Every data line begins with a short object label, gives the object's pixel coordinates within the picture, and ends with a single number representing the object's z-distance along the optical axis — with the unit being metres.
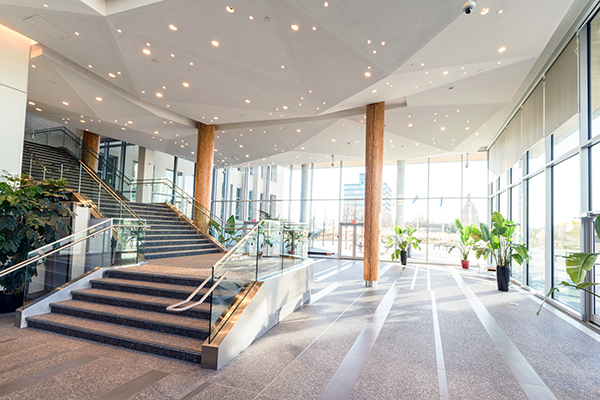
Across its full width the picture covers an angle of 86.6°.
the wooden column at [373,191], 8.37
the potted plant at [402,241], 14.39
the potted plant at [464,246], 13.13
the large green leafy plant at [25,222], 5.09
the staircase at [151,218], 9.07
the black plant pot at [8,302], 5.31
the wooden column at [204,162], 11.84
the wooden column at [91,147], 14.36
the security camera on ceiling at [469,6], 4.19
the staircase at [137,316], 4.04
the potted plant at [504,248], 8.40
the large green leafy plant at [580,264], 4.16
